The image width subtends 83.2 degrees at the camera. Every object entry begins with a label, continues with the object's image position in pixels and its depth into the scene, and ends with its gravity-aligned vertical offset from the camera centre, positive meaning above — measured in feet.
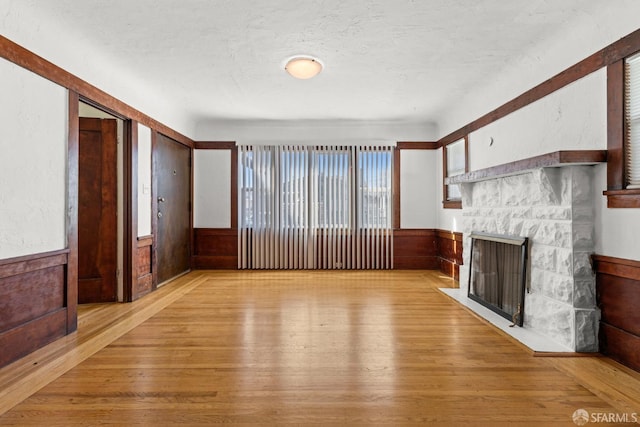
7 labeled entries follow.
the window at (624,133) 8.19 +1.90
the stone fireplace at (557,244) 8.89 -0.77
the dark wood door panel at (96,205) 13.74 +0.32
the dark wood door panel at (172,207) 16.98 +0.32
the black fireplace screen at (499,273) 10.82 -2.01
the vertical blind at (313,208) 21.22 +0.36
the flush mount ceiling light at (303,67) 11.97 +4.98
